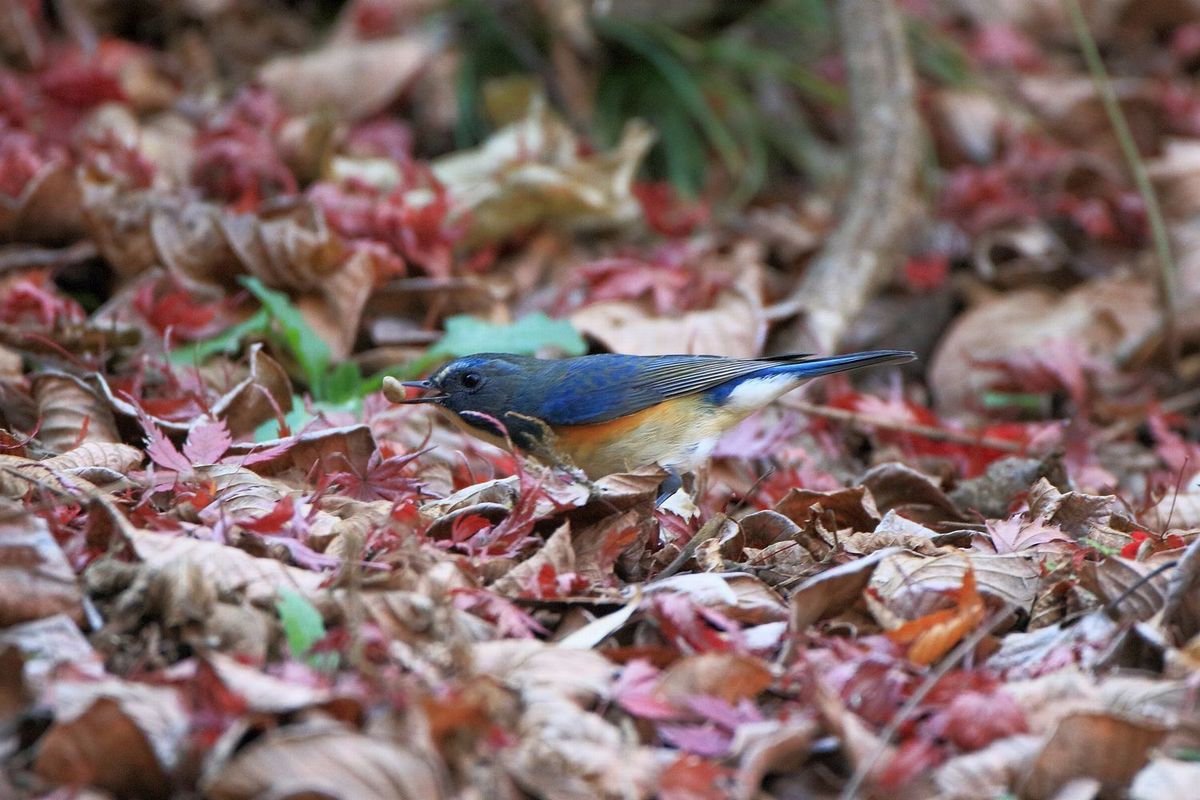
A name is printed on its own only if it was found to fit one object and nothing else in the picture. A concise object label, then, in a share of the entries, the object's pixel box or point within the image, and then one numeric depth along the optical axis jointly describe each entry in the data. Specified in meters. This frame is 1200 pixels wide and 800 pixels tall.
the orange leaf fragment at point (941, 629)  6.17
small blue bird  8.86
